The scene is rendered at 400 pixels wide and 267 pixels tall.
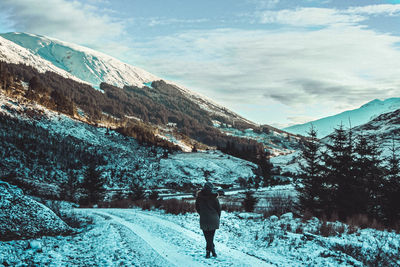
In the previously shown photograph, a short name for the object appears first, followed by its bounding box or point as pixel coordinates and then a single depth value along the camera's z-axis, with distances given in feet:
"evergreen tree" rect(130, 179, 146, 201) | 118.31
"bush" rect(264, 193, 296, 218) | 57.49
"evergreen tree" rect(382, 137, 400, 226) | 56.90
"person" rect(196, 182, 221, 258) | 25.99
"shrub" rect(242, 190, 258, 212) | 78.37
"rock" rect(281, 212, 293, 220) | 49.56
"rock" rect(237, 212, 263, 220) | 54.33
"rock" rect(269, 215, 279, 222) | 48.27
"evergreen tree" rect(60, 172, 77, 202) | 117.30
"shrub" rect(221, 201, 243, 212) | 67.50
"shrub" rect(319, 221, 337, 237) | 36.91
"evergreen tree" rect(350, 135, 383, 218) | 58.75
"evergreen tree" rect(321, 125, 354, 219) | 59.98
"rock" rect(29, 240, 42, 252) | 23.86
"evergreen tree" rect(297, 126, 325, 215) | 70.39
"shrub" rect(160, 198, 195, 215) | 60.90
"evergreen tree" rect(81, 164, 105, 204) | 121.28
